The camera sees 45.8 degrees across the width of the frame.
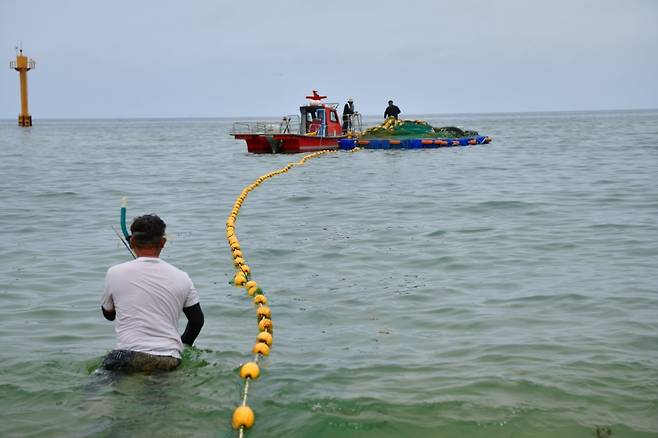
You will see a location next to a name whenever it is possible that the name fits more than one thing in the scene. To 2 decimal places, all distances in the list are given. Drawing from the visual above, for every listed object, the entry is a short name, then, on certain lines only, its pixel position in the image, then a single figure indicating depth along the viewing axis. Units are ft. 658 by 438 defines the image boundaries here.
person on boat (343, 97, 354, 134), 111.63
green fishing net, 111.45
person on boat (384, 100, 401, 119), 110.93
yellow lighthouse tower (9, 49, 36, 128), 211.20
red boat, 99.76
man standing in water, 16.37
